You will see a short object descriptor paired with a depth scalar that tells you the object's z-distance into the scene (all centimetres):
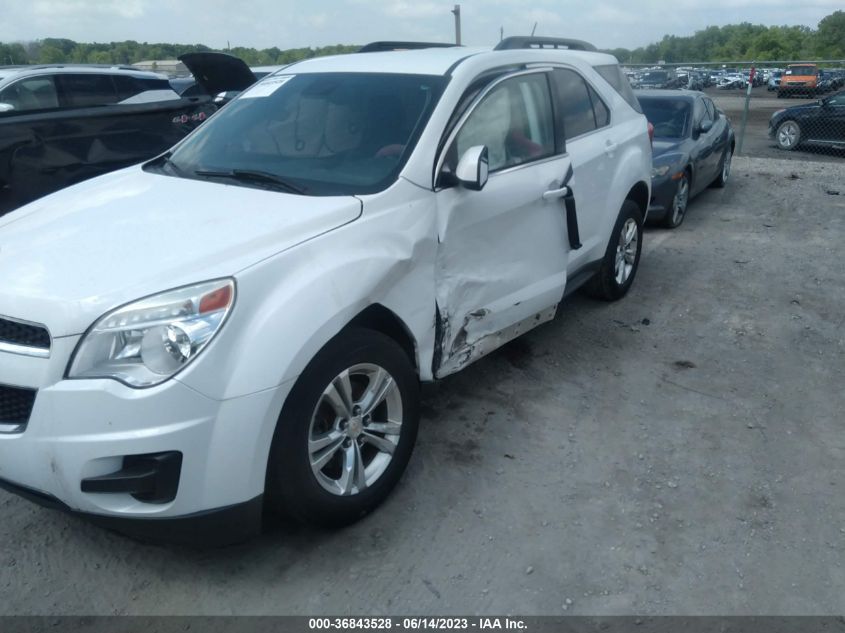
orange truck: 3578
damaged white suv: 259
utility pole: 1051
